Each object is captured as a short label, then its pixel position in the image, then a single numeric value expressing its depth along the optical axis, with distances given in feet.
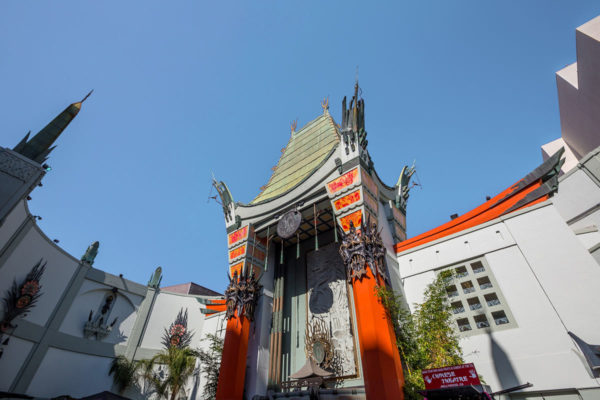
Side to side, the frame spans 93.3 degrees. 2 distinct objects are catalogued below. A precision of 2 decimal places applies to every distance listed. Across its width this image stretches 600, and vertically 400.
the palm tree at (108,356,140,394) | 61.82
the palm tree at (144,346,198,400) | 59.82
